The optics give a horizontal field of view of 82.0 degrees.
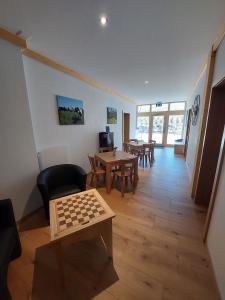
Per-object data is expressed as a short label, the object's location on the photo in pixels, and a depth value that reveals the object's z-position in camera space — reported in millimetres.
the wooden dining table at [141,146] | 4464
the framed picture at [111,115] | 4656
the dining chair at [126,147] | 4951
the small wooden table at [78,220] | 1129
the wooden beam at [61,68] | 2121
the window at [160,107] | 7646
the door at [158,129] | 7932
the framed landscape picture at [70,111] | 2776
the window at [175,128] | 7436
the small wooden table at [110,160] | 2713
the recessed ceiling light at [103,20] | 1462
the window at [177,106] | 7229
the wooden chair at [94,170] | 2924
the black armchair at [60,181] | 1877
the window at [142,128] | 8438
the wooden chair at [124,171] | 2699
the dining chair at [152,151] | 4691
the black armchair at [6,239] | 983
